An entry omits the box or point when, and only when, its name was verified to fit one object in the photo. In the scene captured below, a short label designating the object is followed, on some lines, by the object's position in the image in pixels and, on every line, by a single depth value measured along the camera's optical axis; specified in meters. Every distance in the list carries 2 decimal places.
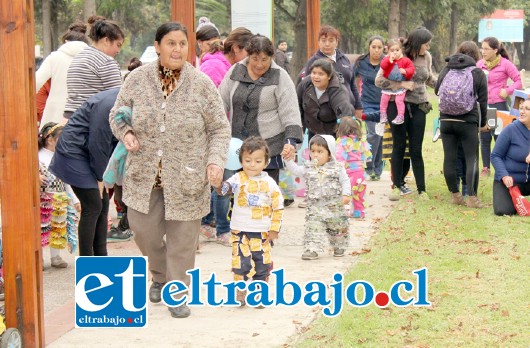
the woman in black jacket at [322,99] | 14.85
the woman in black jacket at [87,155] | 10.85
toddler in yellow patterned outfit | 10.34
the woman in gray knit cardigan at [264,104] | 12.62
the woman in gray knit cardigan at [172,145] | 9.56
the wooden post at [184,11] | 13.36
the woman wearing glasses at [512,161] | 15.91
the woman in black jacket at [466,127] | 16.35
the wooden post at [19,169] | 8.18
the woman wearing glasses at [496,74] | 20.22
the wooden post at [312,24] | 21.07
